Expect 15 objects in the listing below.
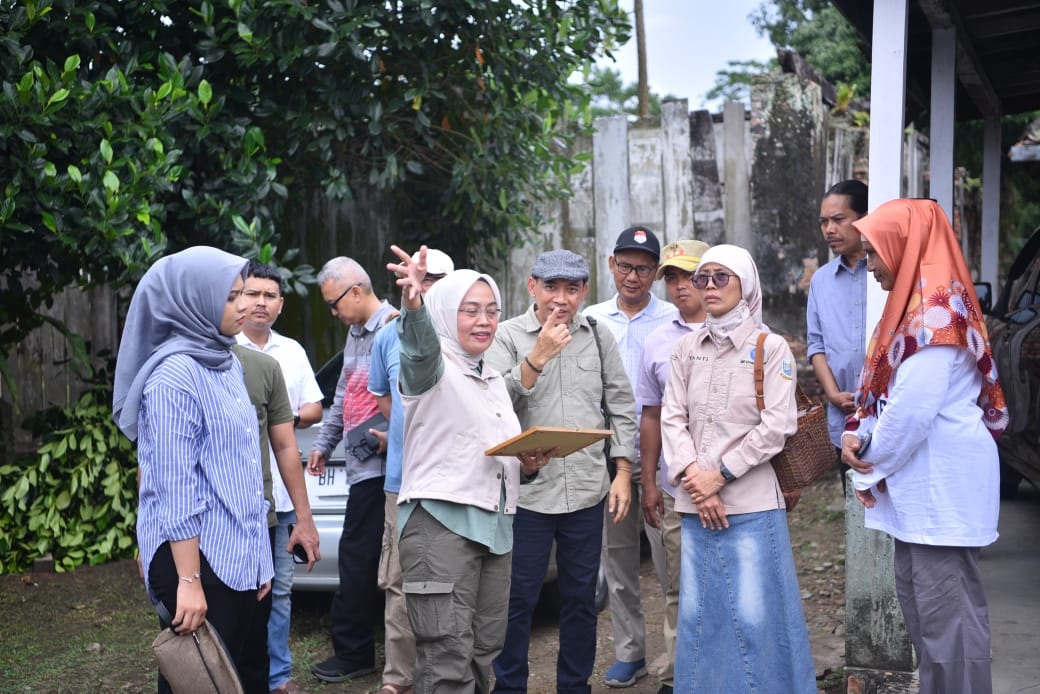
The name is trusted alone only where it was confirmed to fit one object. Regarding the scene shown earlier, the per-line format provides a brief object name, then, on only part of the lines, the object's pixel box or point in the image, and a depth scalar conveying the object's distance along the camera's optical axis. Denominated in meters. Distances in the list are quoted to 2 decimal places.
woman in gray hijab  3.31
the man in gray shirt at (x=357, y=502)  5.43
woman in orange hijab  3.65
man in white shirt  5.04
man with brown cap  4.86
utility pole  18.74
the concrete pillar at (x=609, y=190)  9.16
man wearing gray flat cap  4.66
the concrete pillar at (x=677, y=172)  9.05
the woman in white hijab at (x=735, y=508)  4.04
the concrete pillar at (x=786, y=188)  8.85
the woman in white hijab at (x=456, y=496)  3.84
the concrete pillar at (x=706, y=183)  9.05
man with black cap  5.34
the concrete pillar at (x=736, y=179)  9.02
